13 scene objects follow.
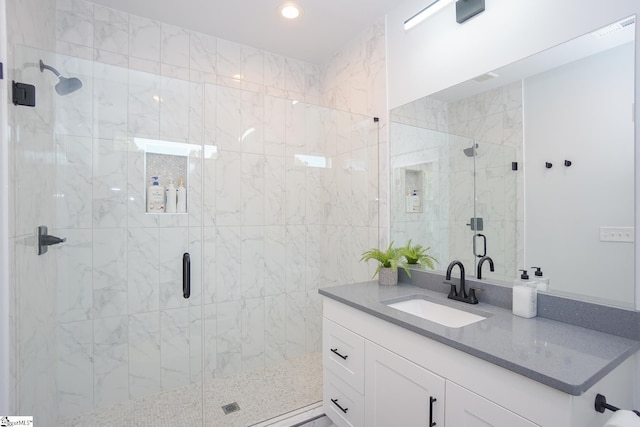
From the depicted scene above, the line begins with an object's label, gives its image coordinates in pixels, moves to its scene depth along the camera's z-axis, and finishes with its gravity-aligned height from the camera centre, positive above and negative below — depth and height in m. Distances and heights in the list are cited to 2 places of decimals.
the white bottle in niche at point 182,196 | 2.08 +0.13
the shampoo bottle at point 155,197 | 2.02 +0.12
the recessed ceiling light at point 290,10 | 2.05 +1.38
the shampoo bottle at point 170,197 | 2.07 +0.12
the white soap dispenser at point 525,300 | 1.29 -0.36
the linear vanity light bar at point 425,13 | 1.77 +1.20
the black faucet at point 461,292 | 1.53 -0.40
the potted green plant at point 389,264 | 1.94 -0.31
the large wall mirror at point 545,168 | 1.16 +0.22
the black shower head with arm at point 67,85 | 1.77 +0.76
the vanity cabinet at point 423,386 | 0.88 -0.60
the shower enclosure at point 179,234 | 1.79 -0.14
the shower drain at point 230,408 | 1.90 -1.20
